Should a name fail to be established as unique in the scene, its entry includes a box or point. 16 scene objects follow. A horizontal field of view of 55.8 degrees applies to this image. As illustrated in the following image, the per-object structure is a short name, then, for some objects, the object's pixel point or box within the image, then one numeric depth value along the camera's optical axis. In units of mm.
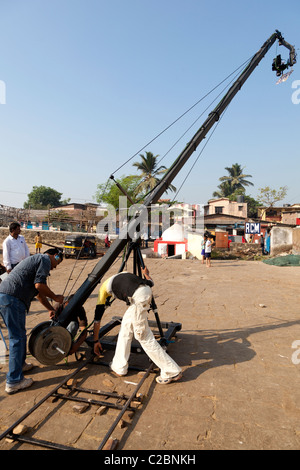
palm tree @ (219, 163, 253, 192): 63919
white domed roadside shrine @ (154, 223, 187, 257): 20719
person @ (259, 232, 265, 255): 23994
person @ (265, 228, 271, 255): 23067
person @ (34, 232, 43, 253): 17431
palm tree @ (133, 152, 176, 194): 47009
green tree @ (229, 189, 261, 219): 56606
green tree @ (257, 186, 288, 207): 39334
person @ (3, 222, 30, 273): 6602
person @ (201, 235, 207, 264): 16109
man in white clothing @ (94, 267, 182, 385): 3836
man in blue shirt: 3668
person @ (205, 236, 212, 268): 14992
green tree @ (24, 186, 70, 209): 74500
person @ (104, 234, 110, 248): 23278
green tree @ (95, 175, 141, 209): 47406
